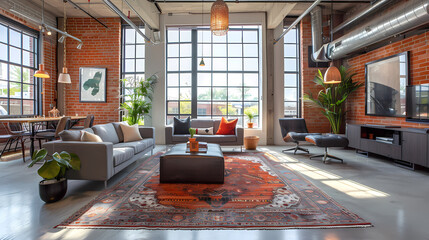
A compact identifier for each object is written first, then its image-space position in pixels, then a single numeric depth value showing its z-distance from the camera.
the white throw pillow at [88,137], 3.36
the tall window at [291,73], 7.59
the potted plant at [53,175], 2.58
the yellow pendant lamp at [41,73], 5.34
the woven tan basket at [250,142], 6.46
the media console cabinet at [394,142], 3.94
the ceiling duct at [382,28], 3.81
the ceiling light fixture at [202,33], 6.47
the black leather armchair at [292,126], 6.14
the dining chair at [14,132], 4.89
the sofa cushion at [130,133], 4.98
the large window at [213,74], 7.64
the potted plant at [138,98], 6.99
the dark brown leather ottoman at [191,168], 3.38
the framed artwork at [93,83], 7.62
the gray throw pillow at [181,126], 6.25
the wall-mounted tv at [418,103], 4.28
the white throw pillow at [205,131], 6.21
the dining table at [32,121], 4.64
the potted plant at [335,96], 6.52
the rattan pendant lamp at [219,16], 3.51
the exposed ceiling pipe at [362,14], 5.07
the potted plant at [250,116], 7.30
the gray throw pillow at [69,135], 3.28
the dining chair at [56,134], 5.05
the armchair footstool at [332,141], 4.74
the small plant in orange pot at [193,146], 3.70
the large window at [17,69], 5.95
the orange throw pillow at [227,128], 6.10
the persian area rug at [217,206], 2.17
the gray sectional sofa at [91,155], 3.07
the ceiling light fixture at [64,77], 5.80
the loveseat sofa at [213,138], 5.83
